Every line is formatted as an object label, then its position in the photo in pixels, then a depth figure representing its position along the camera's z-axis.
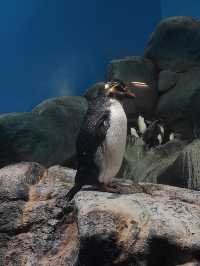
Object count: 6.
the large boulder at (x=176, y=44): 7.87
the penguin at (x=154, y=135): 6.83
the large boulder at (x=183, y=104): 7.13
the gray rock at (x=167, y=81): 7.82
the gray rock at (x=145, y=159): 6.17
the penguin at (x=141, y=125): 7.13
